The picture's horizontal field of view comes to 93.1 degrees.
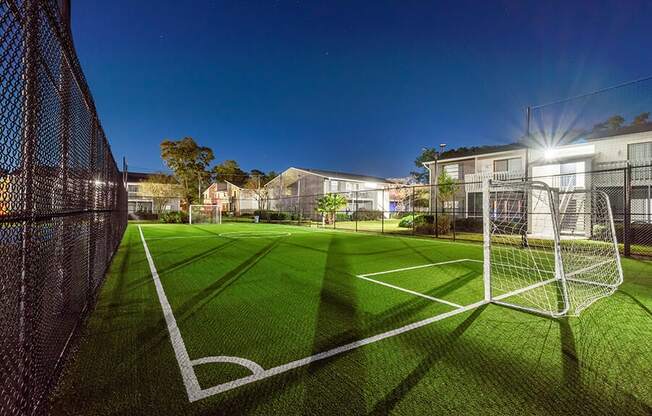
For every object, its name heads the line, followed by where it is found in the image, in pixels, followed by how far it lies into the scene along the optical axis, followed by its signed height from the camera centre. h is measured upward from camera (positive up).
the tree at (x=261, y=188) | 38.88 +2.57
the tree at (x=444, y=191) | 20.62 +1.10
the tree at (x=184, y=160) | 39.78 +6.01
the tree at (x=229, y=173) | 51.22 +5.67
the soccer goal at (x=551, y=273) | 4.28 -1.32
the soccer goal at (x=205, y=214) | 26.43 -0.68
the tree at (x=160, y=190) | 35.31 +1.96
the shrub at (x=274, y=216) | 28.75 -0.87
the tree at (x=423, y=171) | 55.56 +6.86
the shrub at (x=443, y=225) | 15.95 -0.92
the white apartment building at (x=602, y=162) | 16.42 +2.59
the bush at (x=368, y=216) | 32.09 -0.94
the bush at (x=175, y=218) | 26.56 -1.00
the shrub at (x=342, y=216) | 29.17 -0.88
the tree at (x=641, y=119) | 26.38 +7.81
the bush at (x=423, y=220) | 16.89 -0.71
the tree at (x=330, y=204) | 23.63 +0.22
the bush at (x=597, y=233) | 9.16 -0.84
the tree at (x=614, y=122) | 26.66 +7.61
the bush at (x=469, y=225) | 17.20 -0.99
